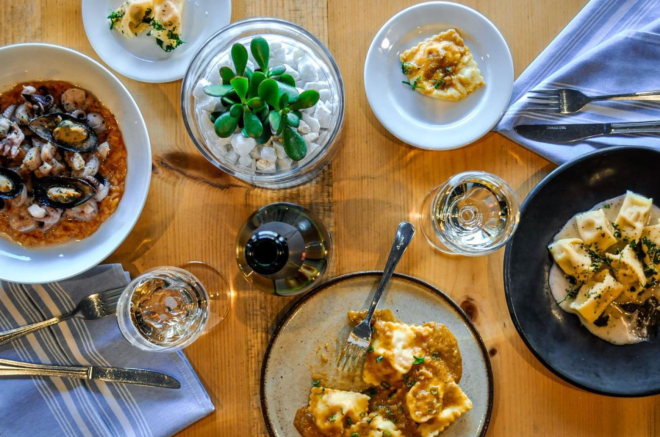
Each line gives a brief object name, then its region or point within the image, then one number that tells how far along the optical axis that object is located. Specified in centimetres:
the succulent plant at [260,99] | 140
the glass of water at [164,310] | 162
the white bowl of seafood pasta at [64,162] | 156
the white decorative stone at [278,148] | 153
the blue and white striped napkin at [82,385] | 170
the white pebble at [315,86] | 154
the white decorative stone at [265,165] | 155
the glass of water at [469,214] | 167
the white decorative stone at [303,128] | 152
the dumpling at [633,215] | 170
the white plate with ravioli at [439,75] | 168
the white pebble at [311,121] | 153
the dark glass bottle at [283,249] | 145
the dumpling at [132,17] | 163
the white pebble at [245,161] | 155
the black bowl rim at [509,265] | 166
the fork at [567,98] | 171
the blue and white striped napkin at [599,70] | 171
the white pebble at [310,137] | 154
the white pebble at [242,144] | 150
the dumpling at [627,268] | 169
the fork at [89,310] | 168
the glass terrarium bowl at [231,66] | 155
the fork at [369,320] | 167
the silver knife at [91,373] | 169
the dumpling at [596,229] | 170
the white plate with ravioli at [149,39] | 168
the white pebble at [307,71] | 154
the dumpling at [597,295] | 168
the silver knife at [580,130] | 172
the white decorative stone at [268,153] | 152
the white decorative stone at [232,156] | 156
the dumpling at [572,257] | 170
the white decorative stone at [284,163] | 156
